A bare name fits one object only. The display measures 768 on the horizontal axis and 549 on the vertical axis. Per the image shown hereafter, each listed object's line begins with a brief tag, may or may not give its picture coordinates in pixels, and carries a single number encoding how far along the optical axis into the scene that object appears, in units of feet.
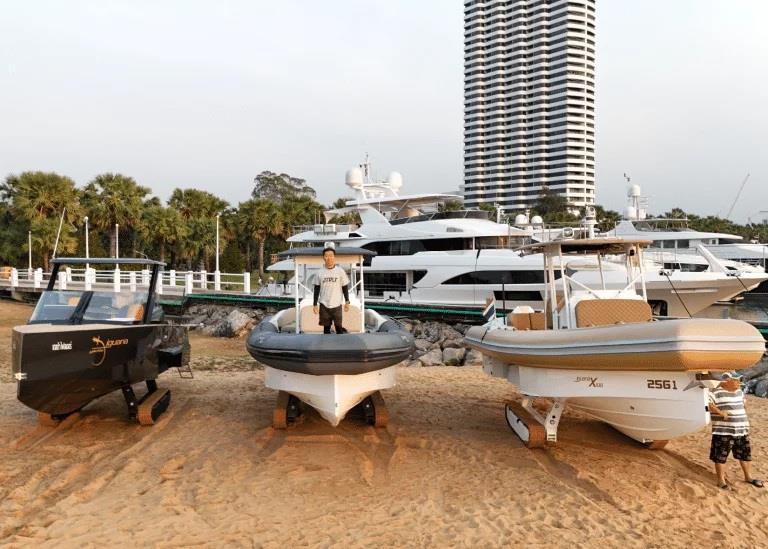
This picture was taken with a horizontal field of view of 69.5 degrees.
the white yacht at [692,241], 92.43
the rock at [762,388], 37.27
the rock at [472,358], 51.48
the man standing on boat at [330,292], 24.45
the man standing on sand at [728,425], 18.33
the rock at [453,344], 58.67
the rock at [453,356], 52.39
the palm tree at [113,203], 116.26
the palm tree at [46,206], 113.50
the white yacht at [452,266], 60.16
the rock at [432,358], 52.15
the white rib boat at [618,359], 16.99
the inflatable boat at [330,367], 21.17
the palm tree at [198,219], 133.28
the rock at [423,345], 60.13
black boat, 20.86
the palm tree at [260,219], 135.74
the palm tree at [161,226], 121.70
